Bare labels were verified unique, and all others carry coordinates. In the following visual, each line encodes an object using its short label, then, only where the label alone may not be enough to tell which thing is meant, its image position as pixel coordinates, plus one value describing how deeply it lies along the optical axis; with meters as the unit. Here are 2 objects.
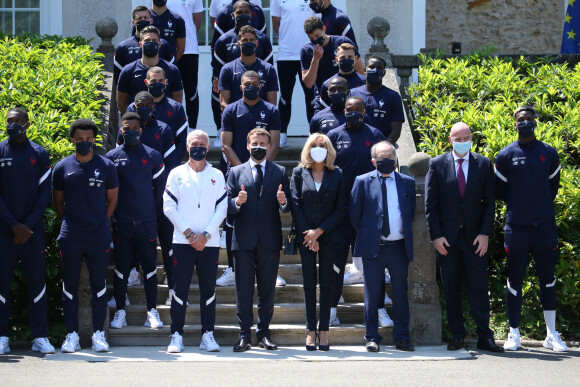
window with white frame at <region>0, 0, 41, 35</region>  15.49
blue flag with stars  15.60
